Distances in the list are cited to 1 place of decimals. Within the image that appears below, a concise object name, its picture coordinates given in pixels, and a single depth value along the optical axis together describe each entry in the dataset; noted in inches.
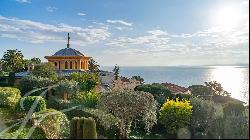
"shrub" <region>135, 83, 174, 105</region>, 627.6
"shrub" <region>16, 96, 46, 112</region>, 556.7
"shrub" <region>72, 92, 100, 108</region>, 614.2
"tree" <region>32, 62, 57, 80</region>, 872.3
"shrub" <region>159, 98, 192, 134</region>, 485.9
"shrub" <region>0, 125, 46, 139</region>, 384.2
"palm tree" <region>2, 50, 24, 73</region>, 1489.9
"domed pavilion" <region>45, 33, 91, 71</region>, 1097.8
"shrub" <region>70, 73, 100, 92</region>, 790.1
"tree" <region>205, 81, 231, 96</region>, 1109.2
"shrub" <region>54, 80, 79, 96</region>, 727.4
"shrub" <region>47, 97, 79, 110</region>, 607.8
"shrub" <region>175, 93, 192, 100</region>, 644.9
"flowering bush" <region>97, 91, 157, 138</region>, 480.4
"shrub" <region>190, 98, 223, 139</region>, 300.1
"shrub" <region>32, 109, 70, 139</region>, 410.7
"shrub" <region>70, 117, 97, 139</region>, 326.8
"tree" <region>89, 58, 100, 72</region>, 1839.1
